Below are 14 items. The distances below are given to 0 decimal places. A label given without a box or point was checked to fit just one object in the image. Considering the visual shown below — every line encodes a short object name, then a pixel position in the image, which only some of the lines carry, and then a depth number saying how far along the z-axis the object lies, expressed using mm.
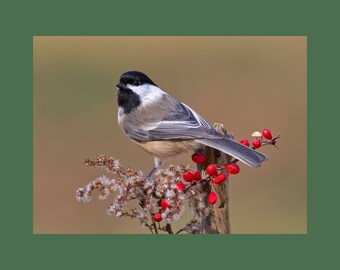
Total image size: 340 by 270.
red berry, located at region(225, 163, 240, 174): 5137
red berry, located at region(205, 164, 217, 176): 5031
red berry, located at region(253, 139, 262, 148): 5633
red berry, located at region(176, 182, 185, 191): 4984
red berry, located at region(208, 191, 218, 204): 5051
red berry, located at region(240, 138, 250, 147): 5873
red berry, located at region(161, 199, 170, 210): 4840
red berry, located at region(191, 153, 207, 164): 5633
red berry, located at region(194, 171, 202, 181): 5176
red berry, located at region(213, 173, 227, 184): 5027
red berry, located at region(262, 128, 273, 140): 5516
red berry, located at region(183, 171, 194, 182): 5121
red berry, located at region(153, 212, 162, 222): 4802
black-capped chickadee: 6500
